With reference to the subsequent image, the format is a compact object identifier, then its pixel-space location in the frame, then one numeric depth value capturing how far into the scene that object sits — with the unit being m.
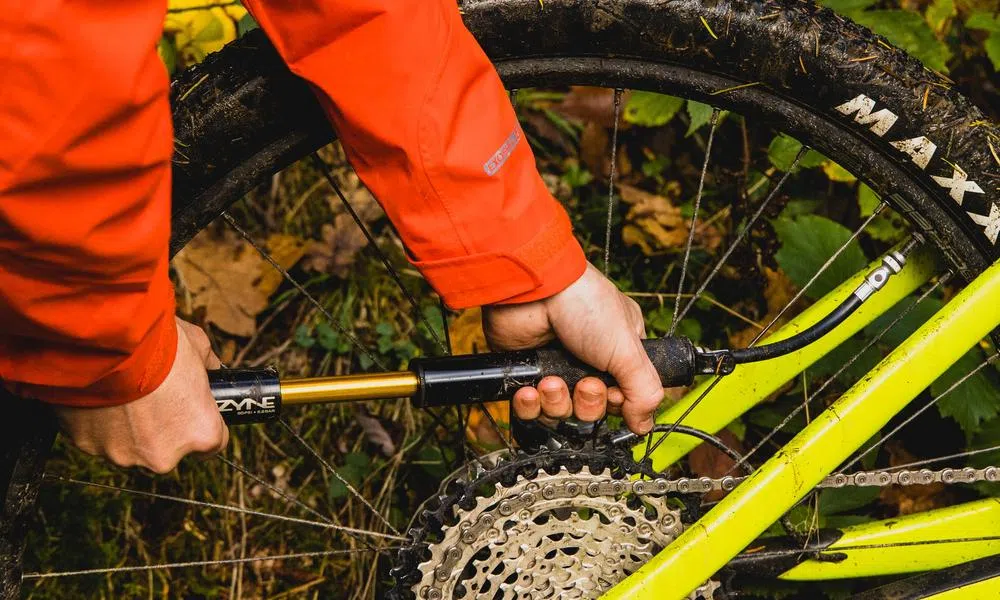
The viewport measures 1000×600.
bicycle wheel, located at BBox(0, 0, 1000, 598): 1.39
